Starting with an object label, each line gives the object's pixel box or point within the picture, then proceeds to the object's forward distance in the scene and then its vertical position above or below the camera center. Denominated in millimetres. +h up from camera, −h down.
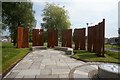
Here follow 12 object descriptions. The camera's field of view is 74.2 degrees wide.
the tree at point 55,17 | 14491 +4314
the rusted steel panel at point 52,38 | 8533 +260
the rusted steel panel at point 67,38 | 8308 +264
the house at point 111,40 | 17957 +176
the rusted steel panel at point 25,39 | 8332 +132
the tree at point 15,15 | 10529 +3392
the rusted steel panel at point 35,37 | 8391 +353
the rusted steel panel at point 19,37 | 8148 +335
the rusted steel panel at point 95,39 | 6207 +136
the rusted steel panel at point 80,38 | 7730 +254
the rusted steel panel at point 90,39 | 6969 +149
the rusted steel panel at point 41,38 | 8432 +251
